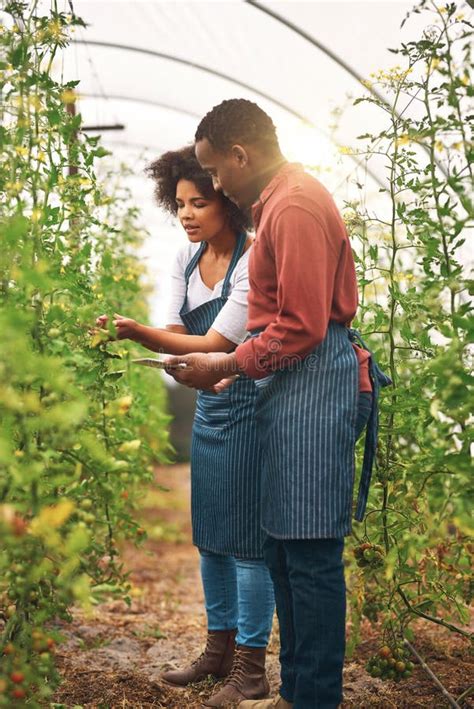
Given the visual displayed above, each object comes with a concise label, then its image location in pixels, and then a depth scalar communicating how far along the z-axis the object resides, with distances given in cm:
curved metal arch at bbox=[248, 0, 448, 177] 425
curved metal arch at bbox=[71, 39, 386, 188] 521
